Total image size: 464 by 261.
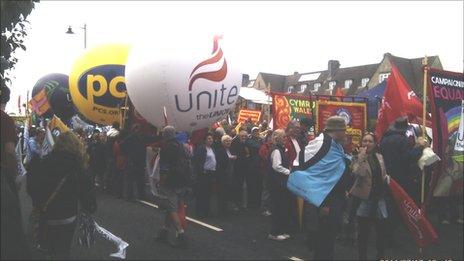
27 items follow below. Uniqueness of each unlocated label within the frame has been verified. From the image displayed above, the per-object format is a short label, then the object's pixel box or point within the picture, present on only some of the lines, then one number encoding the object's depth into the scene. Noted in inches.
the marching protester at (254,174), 411.8
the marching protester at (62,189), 193.8
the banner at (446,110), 278.1
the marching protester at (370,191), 239.5
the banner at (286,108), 474.3
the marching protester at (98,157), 501.0
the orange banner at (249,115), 639.8
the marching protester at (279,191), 302.0
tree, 205.9
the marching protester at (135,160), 432.5
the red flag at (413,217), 250.4
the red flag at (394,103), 328.2
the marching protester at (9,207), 185.9
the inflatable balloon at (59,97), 654.5
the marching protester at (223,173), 381.7
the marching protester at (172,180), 277.7
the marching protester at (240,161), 409.4
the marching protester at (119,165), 447.4
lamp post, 897.4
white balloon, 303.7
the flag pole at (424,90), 282.8
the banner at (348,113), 402.9
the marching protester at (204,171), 370.3
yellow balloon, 424.8
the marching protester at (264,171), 360.3
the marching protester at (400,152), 296.5
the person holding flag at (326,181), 221.9
